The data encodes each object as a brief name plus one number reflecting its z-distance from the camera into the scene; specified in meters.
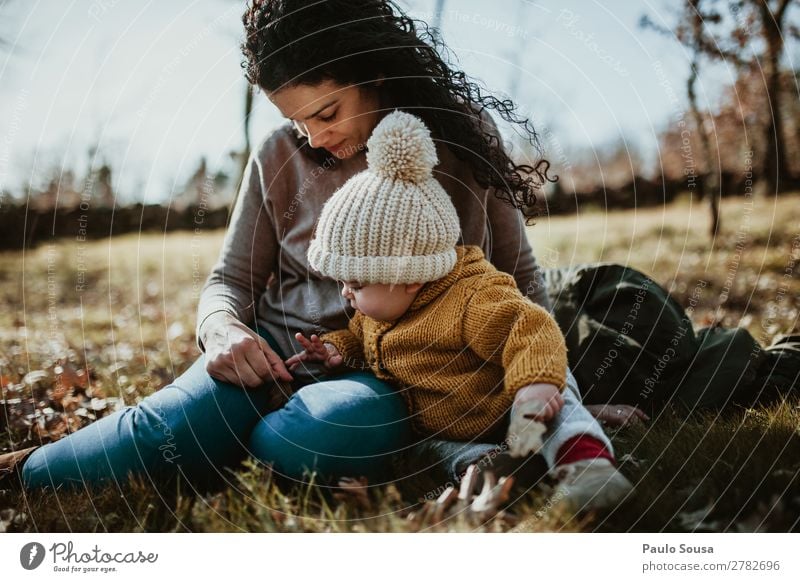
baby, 1.57
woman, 1.62
